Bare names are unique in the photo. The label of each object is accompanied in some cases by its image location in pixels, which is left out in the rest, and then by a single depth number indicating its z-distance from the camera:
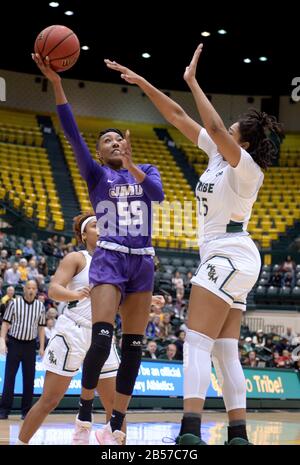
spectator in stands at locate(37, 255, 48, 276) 16.98
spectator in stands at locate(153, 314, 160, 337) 16.00
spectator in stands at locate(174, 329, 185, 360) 14.52
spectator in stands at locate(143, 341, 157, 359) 13.99
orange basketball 5.09
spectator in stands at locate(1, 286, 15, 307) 12.81
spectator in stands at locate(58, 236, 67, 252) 18.57
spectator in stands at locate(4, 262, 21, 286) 15.43
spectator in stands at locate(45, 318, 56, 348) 13.19
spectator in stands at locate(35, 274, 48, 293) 15.34
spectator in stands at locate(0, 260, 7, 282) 15.50
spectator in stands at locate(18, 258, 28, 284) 15.73
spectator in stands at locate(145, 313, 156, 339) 15.88
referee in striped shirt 10.51
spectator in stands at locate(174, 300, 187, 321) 18.22
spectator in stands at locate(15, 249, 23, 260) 16.95
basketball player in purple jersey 4.82
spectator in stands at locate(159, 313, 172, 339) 16.09
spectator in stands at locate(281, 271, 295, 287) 21.80
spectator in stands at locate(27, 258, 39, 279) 15.78
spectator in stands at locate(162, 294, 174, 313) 17.75
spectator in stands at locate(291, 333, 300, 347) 17.88
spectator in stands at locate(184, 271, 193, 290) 19.99
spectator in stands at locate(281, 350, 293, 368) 16.28
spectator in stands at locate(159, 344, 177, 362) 14.01
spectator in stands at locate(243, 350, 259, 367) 15.80
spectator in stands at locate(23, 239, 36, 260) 17.79
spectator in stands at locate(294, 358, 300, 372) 15.98
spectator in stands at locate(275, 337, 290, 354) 17.39
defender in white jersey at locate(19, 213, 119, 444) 5.33
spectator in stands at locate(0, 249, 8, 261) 16.30
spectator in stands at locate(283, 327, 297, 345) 18.67
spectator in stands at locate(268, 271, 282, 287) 21.92
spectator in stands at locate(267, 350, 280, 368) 16.23
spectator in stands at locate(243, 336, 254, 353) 16.66
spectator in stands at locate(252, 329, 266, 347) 17.84
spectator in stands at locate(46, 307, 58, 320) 13.63
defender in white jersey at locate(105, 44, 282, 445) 4.46
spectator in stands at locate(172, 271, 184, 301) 18.84
